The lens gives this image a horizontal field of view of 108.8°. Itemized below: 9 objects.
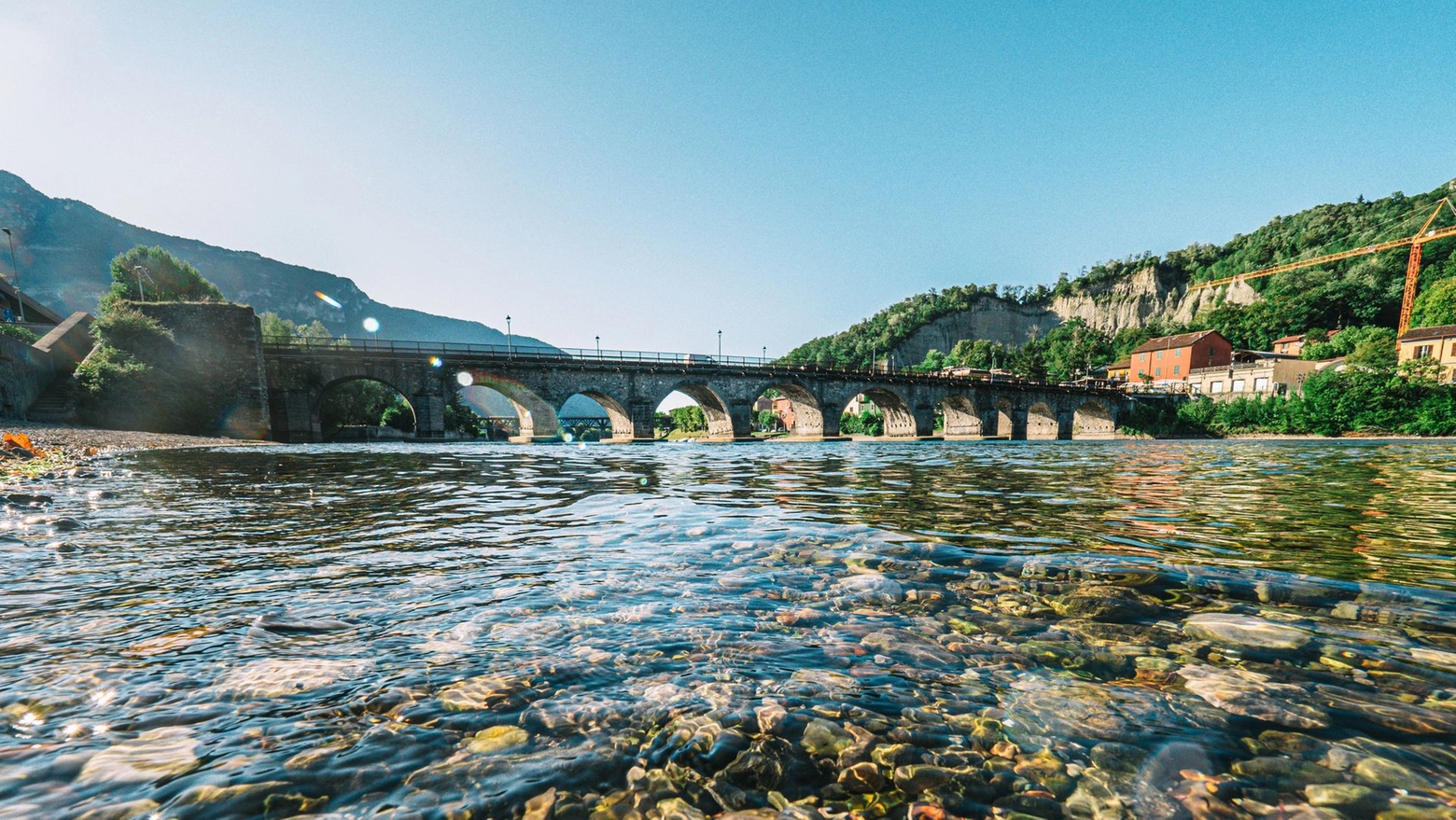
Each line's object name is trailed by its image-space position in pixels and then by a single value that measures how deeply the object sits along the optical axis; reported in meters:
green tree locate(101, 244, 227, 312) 47.69
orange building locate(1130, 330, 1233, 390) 71.50
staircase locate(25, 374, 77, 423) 25.98
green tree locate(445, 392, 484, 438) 52.75
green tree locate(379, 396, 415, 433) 51.03
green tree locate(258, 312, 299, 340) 53.66
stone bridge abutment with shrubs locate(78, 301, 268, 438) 28.73
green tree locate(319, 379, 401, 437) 42.66
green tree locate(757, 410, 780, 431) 101.38
